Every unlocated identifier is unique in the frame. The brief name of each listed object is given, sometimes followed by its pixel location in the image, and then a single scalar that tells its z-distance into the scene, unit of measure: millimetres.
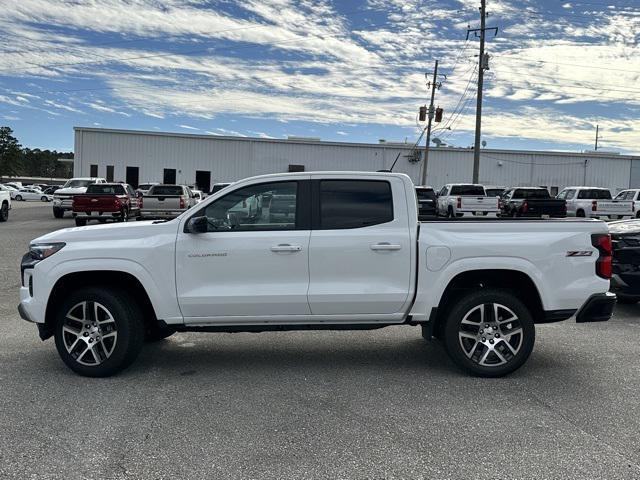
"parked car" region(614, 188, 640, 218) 25031
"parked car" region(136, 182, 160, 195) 34981
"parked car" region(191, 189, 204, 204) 25262
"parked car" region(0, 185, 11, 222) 23552
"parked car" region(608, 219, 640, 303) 7691
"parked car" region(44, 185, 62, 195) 55719
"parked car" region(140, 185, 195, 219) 20016
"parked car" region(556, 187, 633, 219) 25078
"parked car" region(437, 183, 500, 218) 25297
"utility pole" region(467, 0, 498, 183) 29641
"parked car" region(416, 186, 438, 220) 20922
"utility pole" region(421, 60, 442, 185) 41856
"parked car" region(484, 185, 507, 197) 32250
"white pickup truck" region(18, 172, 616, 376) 5047
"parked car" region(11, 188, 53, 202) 54059
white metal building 46281
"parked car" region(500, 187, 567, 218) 24516
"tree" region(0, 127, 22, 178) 93125
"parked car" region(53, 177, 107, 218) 25969
